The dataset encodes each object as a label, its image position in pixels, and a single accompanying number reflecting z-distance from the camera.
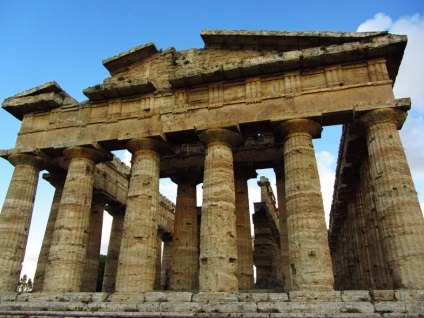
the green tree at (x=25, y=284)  47.60
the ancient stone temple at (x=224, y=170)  11.28
